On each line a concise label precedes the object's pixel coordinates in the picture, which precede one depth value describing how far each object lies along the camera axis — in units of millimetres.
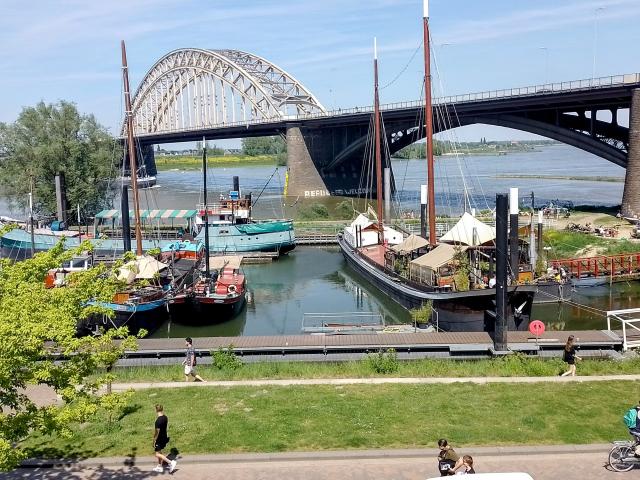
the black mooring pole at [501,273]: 21438
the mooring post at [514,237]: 25417
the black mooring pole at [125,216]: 38156
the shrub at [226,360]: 20656
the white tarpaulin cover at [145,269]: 30219
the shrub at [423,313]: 28234
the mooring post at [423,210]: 40156
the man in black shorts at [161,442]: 12823
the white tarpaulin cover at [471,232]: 32906
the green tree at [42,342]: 9555
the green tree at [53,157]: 59719
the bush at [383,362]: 19406
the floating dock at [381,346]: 21938
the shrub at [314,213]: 72762
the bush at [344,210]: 74988
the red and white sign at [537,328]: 22203
